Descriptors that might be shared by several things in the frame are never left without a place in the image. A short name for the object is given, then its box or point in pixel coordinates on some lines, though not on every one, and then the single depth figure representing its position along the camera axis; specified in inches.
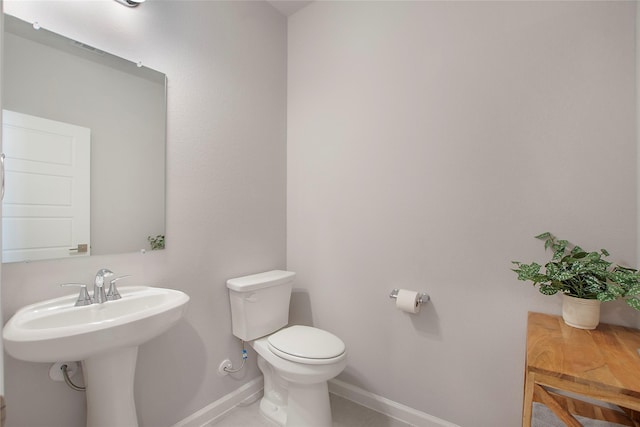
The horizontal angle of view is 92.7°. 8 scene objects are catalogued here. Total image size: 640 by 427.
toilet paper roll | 63.1
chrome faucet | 49.6
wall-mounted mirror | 45.3
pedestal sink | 36.9
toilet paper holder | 64.8
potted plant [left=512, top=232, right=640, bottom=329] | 42.0
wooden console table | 31.6
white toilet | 59.3
